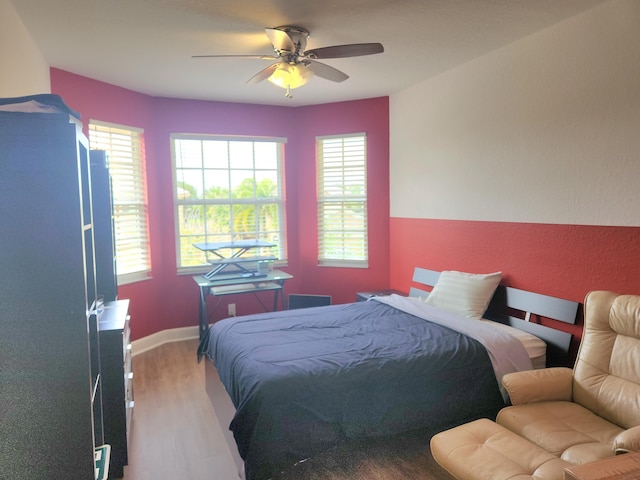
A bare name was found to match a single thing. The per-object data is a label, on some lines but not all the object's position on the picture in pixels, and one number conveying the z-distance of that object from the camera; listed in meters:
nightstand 4.38
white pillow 3.40
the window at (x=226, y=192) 4.76
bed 2.22
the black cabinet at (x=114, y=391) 2.38
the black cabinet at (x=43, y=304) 1.49
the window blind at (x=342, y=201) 4.96
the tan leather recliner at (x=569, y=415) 1.82
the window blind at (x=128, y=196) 4.13
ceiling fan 2.60
